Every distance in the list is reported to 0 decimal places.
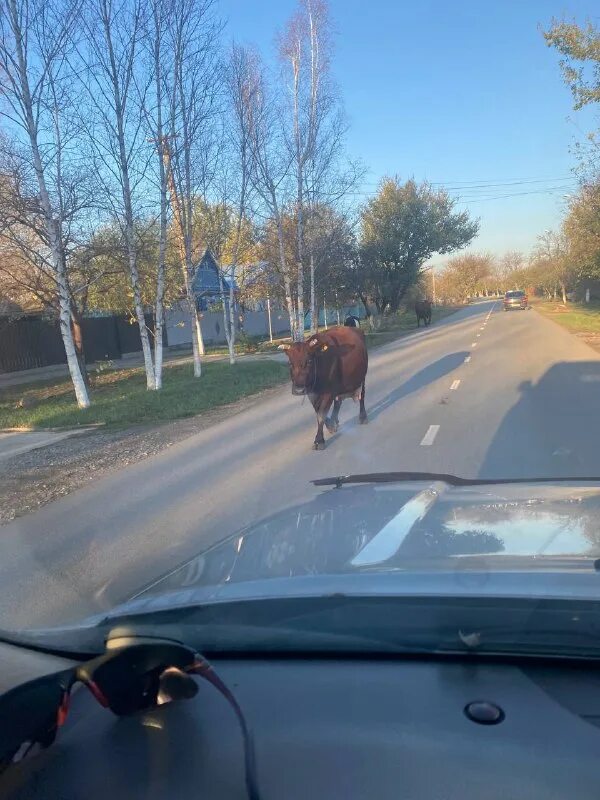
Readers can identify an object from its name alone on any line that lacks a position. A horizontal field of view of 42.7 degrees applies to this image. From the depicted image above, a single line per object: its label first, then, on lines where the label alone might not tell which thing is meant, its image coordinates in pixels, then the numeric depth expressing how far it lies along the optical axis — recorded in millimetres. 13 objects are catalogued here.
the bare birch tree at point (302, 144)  28703
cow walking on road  10531
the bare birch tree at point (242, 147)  25875
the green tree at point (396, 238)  43781
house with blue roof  37747
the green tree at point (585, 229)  32375
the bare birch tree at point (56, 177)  15609
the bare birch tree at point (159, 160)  19672
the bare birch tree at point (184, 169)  20531
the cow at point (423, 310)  47688
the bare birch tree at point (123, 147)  18359
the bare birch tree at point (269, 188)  26328
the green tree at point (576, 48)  21250
